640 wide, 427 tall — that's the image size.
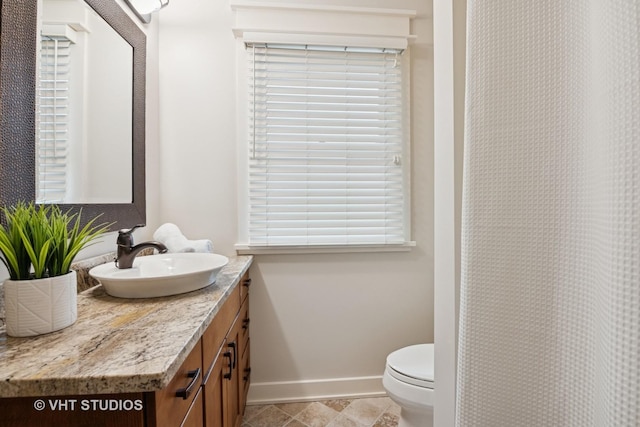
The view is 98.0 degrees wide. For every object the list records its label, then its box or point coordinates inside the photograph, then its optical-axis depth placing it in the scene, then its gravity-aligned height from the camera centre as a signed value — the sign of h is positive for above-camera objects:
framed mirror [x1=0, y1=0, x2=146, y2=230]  0.75 +0.30
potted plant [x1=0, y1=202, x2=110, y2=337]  0.61 -0.15
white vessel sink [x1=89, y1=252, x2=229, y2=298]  0.85 -0.22
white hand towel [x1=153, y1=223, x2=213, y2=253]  1.41 -0.16
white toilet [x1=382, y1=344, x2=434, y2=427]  1.14 -0.74
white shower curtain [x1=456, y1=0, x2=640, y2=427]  0.40 +0.00
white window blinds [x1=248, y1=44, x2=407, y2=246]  1.70 +0.41
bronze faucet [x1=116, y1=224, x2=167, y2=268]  1.03 -0.14
